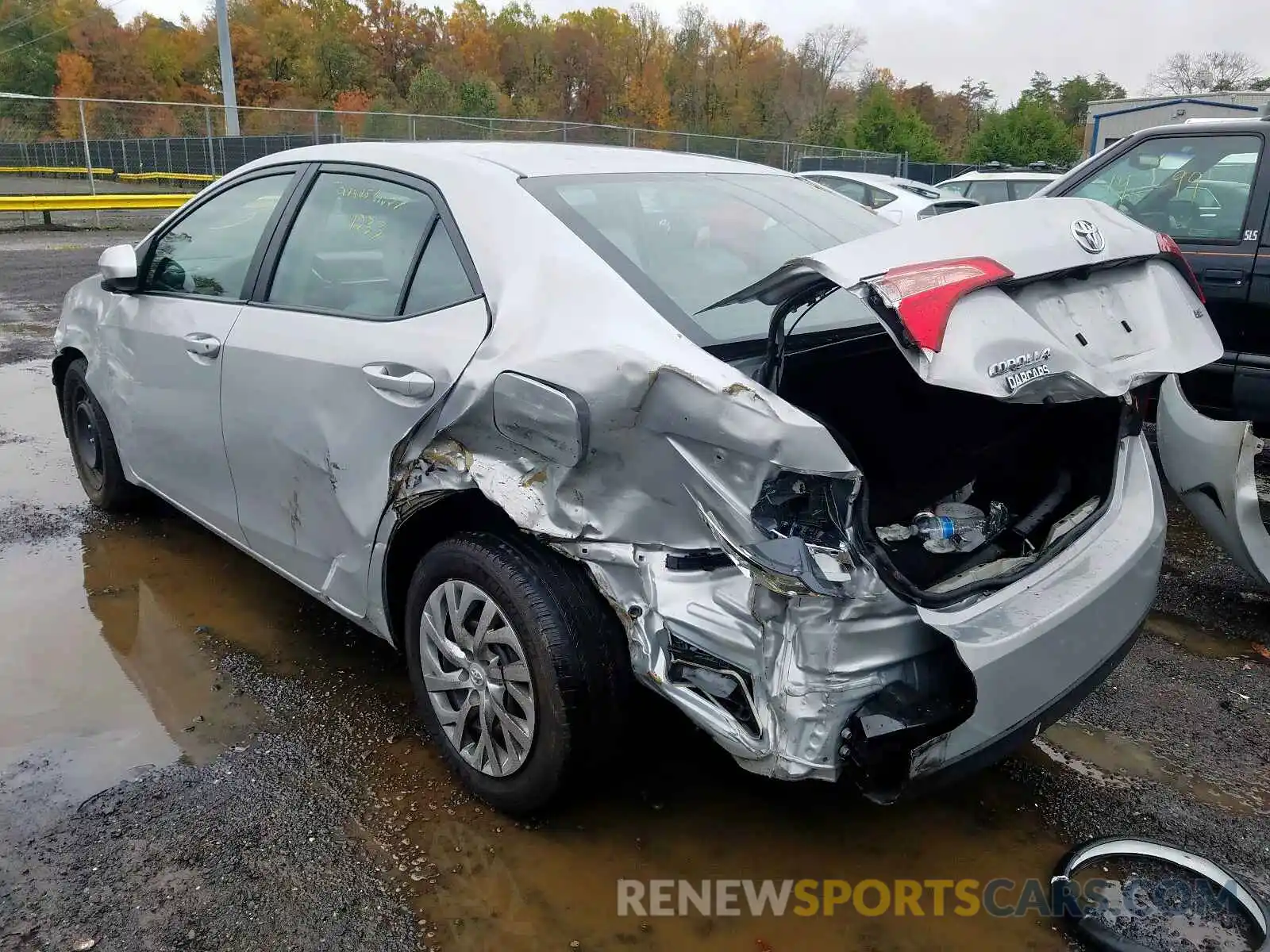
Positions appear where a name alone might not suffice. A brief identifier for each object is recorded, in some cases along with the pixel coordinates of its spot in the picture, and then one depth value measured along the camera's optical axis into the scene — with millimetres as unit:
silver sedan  1968
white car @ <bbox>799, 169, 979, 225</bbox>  12479
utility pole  20766
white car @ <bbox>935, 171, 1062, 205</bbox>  14227
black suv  4766
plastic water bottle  2555
